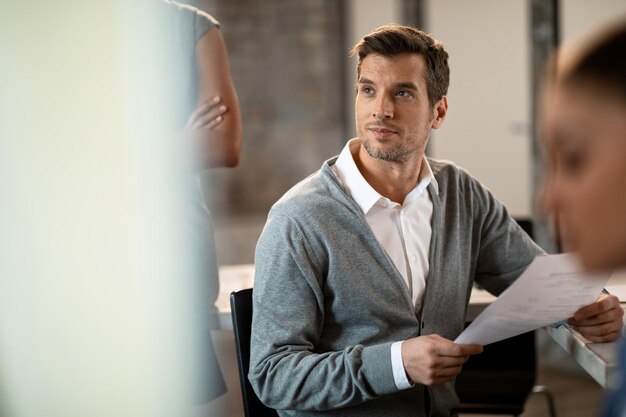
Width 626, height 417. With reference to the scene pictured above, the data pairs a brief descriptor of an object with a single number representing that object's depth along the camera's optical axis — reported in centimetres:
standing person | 188
